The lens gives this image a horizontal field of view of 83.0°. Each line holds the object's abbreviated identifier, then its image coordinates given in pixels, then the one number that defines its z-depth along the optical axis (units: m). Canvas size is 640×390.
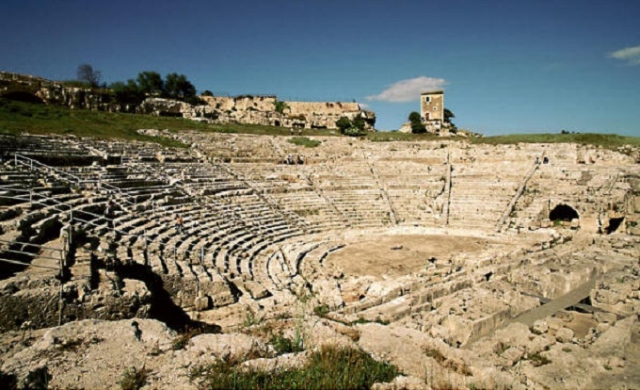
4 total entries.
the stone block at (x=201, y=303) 8.85
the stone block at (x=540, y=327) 8.09
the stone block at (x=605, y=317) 8.78
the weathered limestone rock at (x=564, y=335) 7.78
